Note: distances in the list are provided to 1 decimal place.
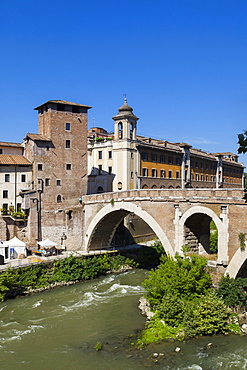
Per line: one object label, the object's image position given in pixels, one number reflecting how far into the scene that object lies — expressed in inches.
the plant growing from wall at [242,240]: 868.6
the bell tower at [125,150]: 1702.3
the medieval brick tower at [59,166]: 1392.7
